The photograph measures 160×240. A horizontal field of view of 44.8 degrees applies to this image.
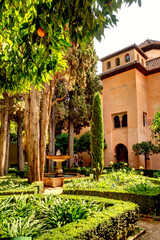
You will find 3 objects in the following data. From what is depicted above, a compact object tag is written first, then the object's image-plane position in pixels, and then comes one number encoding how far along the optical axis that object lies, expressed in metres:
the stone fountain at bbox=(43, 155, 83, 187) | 11.57
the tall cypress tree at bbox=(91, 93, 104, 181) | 9.93
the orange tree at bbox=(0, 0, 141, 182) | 2.08
